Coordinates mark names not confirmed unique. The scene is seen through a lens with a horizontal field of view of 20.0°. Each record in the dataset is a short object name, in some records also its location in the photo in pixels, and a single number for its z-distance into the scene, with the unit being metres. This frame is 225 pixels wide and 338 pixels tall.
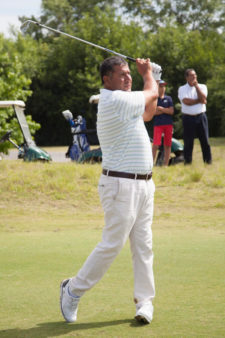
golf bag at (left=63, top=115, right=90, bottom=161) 16.48
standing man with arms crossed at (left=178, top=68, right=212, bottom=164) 12.86
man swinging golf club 4.36
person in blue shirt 13.04
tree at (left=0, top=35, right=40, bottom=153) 30.33
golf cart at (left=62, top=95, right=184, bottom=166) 15.27
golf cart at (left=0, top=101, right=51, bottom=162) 16.22
